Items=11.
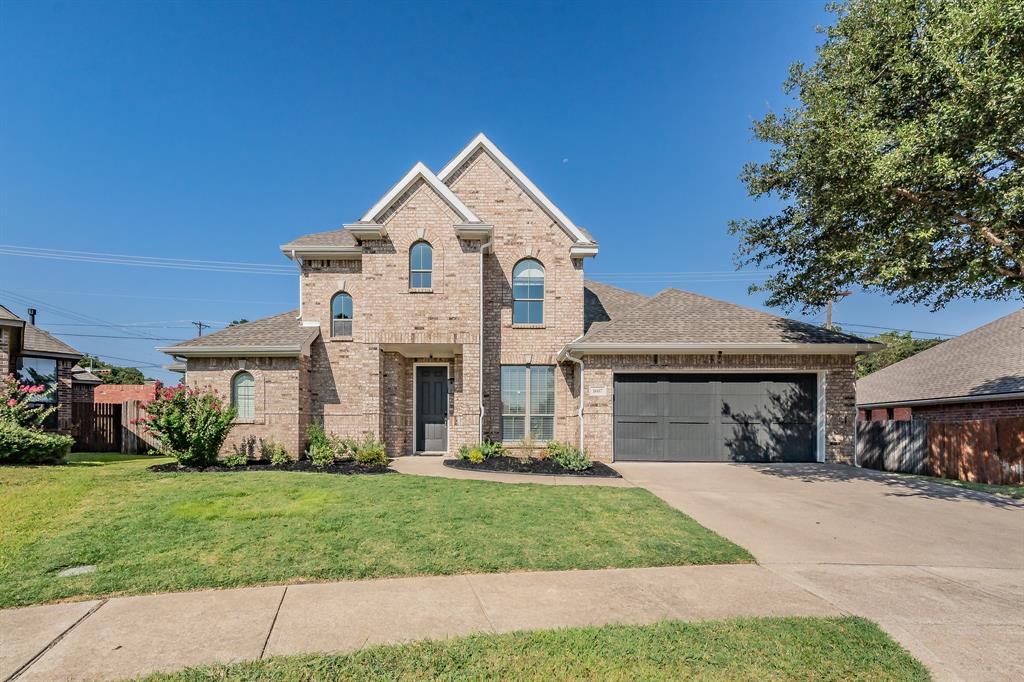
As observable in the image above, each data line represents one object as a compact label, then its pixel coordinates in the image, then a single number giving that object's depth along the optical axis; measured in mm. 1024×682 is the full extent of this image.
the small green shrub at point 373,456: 12445
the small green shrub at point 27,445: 10922
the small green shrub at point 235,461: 12190
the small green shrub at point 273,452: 12906
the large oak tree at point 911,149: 8266
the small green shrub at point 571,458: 11648
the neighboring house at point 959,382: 15719
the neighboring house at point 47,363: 16297
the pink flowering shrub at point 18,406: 11672
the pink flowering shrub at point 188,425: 11352
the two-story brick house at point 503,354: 13500
